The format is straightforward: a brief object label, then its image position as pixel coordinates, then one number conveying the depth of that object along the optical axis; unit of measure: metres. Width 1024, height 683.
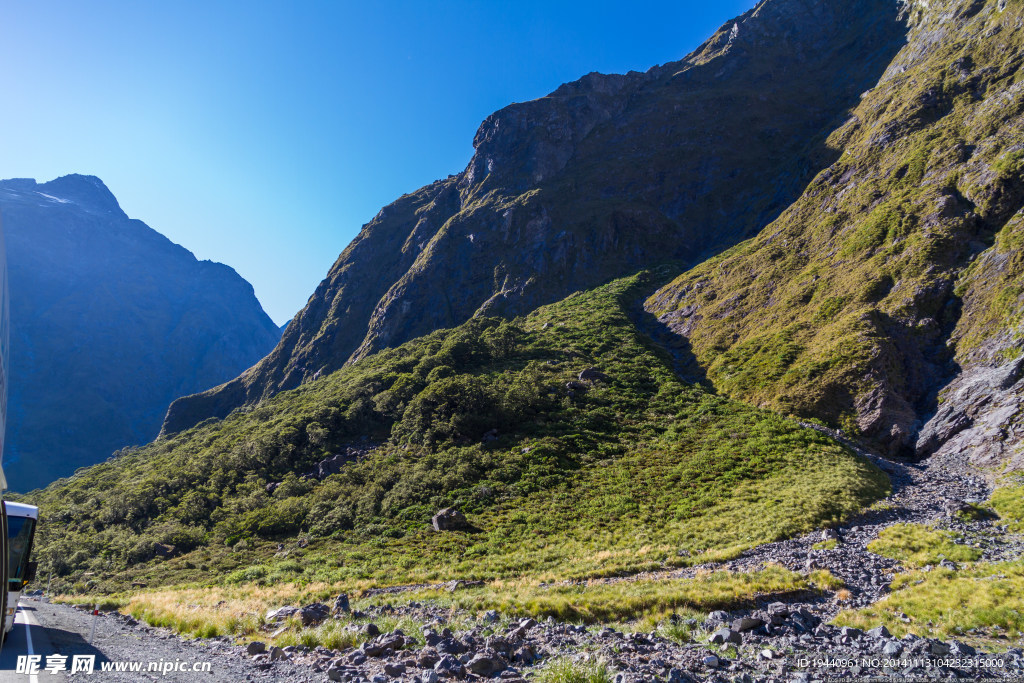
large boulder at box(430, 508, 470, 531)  27.36
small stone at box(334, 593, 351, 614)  13.80
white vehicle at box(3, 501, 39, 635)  10.88
